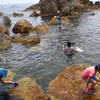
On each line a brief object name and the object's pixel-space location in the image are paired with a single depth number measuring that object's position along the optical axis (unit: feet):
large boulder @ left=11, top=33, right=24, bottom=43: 56.33
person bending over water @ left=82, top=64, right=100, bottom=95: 19.12
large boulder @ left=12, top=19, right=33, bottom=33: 71.15
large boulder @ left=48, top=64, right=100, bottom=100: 21.01
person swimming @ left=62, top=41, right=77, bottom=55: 38.21
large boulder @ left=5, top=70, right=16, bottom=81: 27.95
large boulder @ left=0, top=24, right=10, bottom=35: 62.59
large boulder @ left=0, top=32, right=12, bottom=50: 47.86
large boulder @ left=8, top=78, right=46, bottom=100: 21.48
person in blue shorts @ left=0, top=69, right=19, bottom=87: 22.42
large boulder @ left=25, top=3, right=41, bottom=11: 263.33
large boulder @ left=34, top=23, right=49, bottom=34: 69.94
